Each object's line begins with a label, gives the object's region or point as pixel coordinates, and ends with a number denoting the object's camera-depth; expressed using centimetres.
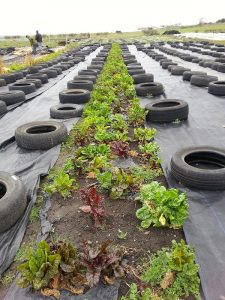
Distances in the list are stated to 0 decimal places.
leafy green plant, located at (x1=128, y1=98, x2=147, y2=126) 599
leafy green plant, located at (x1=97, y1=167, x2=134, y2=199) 357
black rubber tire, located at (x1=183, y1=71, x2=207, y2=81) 981
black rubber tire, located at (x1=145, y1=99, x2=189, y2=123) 590
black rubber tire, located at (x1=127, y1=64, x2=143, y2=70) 1207
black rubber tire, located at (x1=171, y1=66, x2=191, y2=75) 1088
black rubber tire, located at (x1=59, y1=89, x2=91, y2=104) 759
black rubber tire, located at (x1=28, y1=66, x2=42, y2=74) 1340
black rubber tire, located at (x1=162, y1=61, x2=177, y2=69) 1280
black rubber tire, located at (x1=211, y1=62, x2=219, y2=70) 1155
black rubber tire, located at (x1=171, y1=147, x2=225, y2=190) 349
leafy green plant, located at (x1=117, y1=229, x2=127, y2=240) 295
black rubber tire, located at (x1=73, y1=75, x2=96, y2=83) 994
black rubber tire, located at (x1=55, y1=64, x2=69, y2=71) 1404
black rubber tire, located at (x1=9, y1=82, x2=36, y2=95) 921
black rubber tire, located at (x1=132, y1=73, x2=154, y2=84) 977
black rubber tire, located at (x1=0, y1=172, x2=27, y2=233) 309
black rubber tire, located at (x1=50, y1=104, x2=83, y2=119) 651
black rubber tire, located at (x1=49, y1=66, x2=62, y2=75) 1295
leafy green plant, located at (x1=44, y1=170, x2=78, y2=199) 363
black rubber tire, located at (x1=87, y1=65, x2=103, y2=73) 1263
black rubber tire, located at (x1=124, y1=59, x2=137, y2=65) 1451
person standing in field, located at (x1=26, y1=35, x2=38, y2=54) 2486
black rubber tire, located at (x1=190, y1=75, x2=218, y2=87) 875
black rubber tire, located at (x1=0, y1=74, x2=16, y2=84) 1135
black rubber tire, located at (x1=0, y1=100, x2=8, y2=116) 720
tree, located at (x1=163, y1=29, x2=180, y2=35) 4632
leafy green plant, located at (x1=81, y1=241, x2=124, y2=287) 241
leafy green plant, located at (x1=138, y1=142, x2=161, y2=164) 435
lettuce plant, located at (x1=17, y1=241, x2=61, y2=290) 239
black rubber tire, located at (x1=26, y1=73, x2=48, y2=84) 1097
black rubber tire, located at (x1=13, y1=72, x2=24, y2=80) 1181
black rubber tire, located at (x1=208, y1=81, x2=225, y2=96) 766
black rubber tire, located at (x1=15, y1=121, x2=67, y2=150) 499
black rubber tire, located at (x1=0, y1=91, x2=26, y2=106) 803
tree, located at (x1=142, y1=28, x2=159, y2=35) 5090
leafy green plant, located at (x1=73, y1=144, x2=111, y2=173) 413
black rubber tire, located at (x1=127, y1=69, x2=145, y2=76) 1107
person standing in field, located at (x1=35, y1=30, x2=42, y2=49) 2722
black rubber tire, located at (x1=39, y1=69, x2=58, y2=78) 1215
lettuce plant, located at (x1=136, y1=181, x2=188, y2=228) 297
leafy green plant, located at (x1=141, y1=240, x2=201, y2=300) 234
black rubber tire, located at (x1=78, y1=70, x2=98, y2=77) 1124
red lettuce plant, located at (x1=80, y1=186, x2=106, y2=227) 312
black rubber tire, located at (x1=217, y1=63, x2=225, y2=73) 1104
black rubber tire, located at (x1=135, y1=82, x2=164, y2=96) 803
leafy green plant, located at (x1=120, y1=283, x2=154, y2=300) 229
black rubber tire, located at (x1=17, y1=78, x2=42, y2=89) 1008
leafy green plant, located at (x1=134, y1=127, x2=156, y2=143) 500
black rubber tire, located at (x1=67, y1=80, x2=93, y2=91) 875
